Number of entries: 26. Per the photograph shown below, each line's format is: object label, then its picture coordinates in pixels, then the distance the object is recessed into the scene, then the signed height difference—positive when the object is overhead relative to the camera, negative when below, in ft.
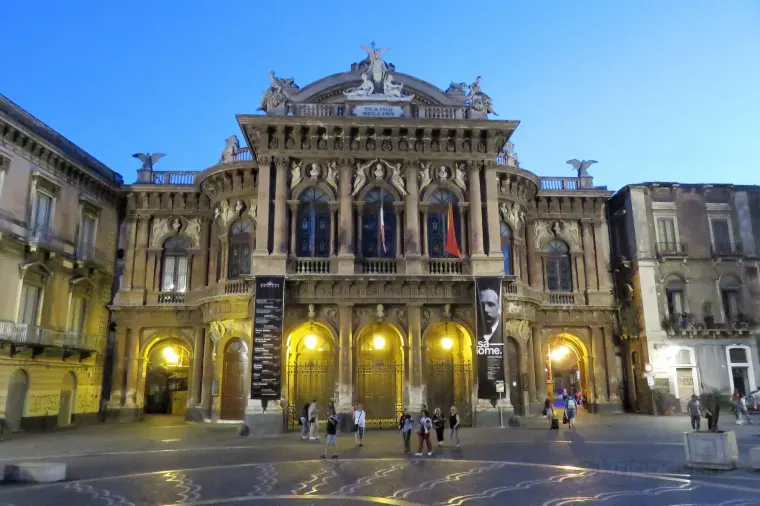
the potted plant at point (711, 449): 42.01 -5.04
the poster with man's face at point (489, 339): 75.92 +5.15
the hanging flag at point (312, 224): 81.20 +21.25
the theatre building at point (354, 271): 77.05 +15.35
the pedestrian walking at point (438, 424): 56.70 -4.12
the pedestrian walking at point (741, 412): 77.82 -4.49
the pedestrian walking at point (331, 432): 53.52 -4.53
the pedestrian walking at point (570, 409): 74.59 -3.71
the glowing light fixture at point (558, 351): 110.09 +5.26
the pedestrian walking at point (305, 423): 67.36 -4.73
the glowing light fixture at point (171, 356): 106.32 +4.66
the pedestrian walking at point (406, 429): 53.88 -4.35
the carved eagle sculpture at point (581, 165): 108.78 +38.72
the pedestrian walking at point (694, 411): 63.09 -3.50
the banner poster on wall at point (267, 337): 73.77 +5.46
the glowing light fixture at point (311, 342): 86.17 +5.56
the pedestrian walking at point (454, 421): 57.28 -3.92
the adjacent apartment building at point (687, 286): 95.96 +15.23
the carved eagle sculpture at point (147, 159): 103.24 +38.21
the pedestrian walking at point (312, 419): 66.39 -4.20
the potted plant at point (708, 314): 96.94 +10.31
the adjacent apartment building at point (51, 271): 76.13 +15.64
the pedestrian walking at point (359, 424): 59.41 -4.32
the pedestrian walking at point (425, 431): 53.06 -4.47
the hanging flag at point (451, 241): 78.84 +18.34
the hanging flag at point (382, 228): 78.89 +20.06
